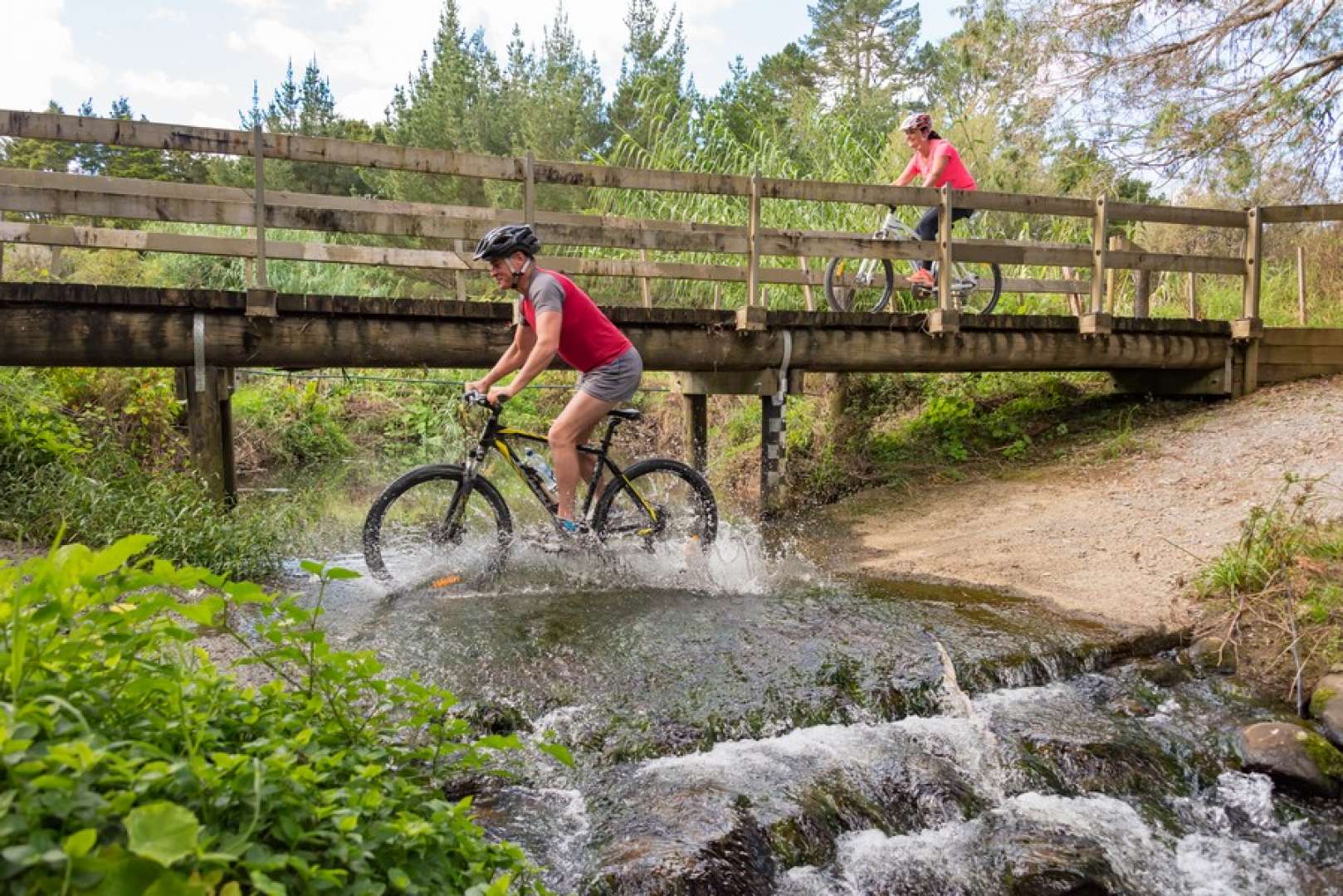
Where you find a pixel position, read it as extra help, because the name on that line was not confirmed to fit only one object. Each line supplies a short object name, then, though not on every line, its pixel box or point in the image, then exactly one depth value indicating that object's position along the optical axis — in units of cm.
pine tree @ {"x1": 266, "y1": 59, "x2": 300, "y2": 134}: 3703
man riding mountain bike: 579
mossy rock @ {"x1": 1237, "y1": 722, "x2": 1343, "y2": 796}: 420
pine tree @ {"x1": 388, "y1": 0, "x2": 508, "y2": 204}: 3122
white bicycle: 940
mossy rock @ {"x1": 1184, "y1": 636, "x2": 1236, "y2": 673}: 530
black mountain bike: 594
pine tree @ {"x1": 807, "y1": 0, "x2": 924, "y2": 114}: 3941
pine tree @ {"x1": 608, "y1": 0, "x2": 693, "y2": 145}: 3156
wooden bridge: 649
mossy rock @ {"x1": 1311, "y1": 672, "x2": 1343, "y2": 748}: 453
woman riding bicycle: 893
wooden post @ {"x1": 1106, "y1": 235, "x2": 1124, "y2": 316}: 1154
